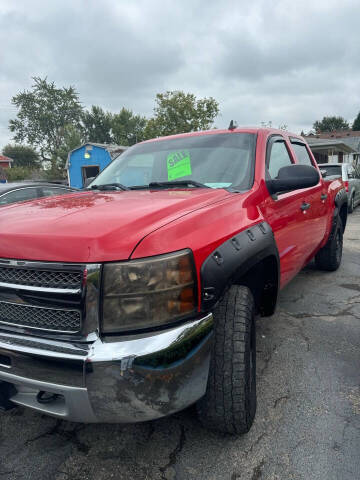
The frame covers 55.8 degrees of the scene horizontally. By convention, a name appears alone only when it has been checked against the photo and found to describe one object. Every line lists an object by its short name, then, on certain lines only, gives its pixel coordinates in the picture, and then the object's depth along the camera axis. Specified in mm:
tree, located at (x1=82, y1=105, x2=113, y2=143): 64250
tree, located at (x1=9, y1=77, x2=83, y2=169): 58469
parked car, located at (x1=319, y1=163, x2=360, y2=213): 9906
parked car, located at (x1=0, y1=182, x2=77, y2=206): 5255
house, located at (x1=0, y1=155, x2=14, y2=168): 51856
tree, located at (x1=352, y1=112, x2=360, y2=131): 72562
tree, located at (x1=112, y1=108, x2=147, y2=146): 62000
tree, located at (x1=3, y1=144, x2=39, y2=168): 59531
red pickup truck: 1328
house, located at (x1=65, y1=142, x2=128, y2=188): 21562
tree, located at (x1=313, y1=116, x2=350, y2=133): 80938
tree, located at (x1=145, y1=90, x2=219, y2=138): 31438
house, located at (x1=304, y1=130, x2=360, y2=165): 22575
